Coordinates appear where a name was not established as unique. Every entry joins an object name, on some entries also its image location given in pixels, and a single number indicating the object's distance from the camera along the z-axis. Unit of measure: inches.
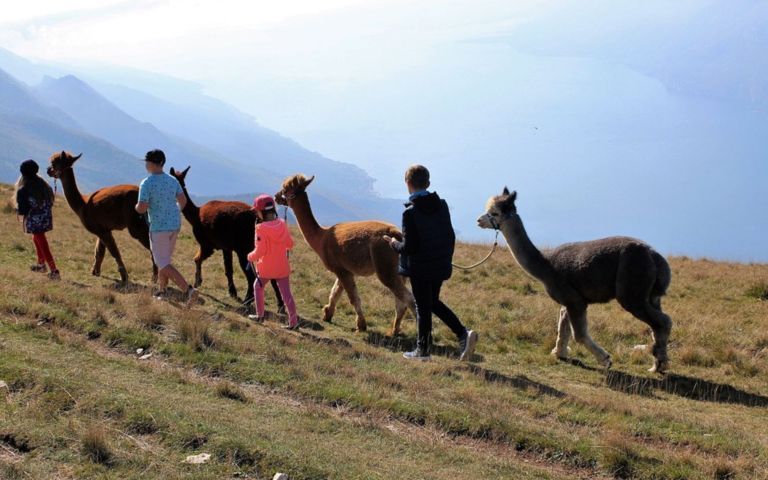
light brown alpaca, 415.2
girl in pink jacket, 398.3
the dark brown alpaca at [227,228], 489.1
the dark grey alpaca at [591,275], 363.6
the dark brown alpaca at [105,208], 503.5
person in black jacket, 337.1
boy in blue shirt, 410.6
